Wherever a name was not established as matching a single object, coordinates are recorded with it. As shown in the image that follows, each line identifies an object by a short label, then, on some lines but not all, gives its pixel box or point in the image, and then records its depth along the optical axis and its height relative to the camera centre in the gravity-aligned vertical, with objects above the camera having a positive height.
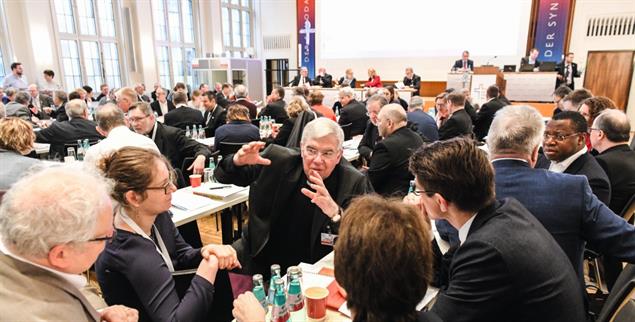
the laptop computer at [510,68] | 10.03 +0.16
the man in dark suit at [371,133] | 4.80 -0.74
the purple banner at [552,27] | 11.18 +1.38
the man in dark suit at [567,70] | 9.65 +0.10
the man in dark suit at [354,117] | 6.27 -0.69
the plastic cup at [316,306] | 1.45 -0.88
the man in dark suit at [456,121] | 5.24 -0.64
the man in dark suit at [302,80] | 12.16 -0.14
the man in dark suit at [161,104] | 8.50 -0.62
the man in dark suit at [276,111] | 6.83 -0.63
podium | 9.24 -0.15
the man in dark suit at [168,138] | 3.77 -0.64
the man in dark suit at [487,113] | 6.22 -0.63
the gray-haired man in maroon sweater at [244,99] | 7.18 -0.47
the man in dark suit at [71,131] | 4.75 -0.67
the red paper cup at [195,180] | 3.08 -0.84
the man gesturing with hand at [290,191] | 2.25 -0.70
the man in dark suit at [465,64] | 10.76 +0.31
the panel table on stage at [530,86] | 9.32 -0.30
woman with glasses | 1.39 -0.68
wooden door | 10.82 -0.01
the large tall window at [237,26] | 15.80 +2.15
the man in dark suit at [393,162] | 3.38 -0.77
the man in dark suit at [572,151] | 2.35 -0.51
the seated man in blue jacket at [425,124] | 5.01 -0.65
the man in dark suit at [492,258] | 1.23 -0.60
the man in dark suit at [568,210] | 1.75 -0.62
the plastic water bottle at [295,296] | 1.50 -0.87
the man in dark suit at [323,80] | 12.21 -0.15
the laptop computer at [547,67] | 9.50 +0.18
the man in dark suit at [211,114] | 6.27 -0.65
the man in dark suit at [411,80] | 11.20 -0.15
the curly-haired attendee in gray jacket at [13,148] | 2.65 -0.52
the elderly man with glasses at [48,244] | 0.97 -0.45
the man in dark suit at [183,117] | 6.00 -0.65
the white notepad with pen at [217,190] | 2.87 -0.88
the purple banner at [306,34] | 14.84 +1.65
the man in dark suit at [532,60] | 9.85 +0.37
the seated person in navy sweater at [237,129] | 4.30 -0.61
